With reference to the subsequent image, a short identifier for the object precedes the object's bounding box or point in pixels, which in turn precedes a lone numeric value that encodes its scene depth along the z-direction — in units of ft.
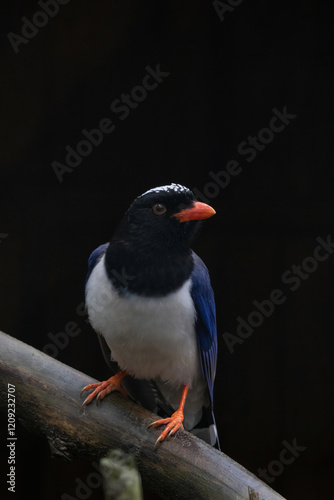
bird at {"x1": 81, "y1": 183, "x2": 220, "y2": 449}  19.29
